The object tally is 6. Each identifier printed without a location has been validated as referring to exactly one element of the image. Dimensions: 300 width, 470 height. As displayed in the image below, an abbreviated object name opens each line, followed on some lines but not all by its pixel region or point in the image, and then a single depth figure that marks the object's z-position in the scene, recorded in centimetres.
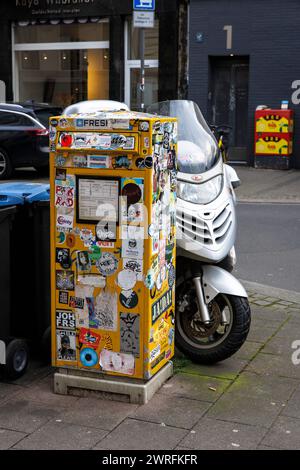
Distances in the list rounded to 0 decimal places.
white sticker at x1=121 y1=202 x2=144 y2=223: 413
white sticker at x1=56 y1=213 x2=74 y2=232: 430
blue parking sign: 1217
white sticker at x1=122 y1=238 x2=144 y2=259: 417
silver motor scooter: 466
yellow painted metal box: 412
